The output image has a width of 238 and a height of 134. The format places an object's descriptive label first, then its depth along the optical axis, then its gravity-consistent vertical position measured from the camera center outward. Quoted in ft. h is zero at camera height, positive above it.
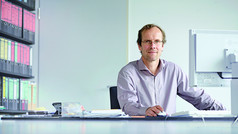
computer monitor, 6.77 +0.28
